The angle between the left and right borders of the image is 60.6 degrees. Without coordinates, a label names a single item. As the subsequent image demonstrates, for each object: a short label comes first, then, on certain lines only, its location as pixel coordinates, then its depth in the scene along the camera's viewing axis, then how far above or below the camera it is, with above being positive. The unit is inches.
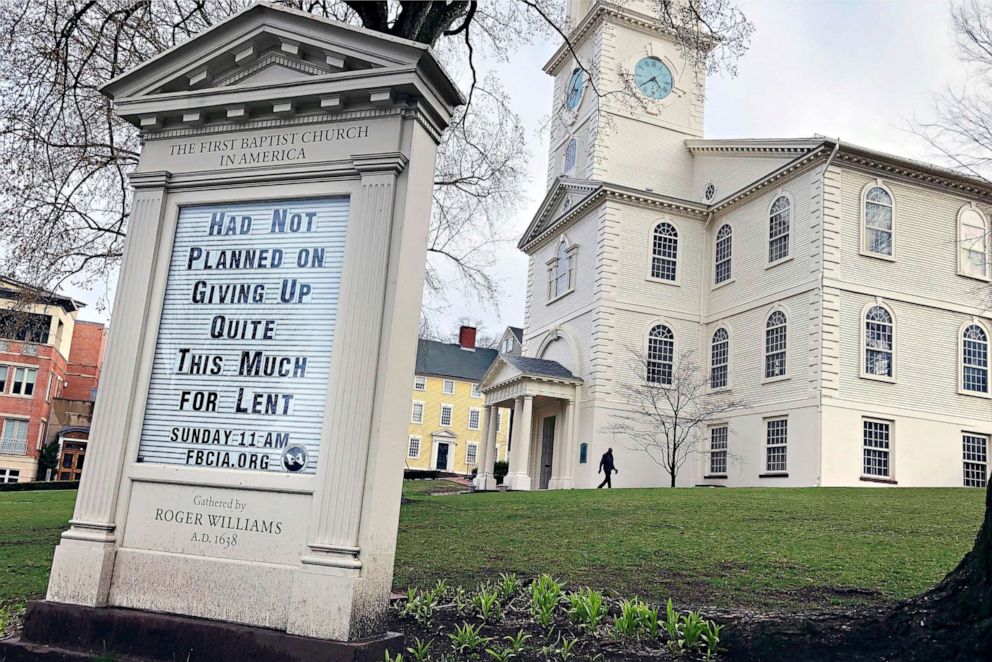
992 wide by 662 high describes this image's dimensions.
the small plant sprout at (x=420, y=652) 213.3 -41.7
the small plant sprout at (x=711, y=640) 214.1 -32.1
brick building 1894.7 +116.4
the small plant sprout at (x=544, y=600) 242.8 -30.4
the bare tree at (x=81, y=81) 465.4 +213.5
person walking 1051.9 +46.4
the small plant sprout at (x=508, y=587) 271.3 -30.2
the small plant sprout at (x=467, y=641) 222.8 -39.4
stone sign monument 225.8 +37.2
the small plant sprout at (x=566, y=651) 214.1 -37.9
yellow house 2596.0 +216.1
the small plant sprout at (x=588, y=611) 235.5 -30.8
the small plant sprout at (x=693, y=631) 217.2 -30.5
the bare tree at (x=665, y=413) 1141.1 +125.5
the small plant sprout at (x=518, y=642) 219.0 -38.1
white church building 976.3 +276.9
